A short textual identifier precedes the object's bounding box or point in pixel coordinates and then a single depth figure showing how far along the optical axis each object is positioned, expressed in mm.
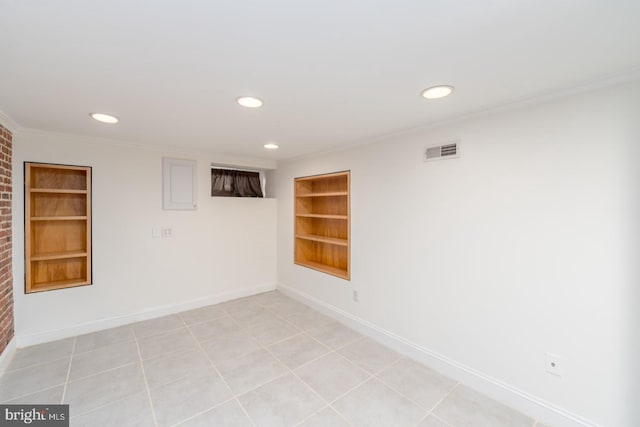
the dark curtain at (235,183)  4245
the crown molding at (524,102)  1578
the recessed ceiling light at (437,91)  1735
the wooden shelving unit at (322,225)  3846
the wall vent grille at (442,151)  2332
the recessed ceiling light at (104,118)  2289
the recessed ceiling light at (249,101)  1903
